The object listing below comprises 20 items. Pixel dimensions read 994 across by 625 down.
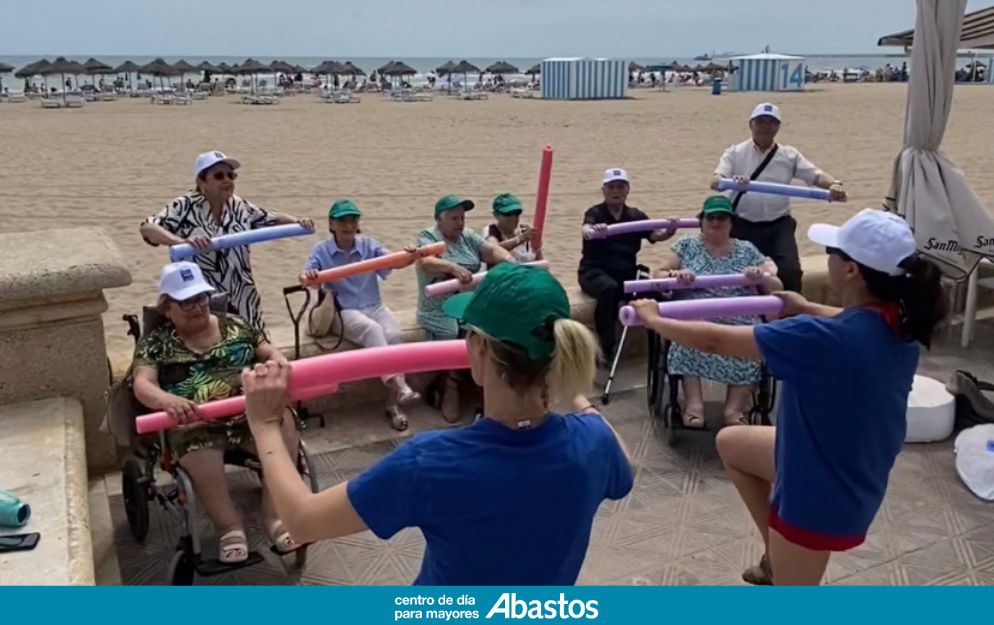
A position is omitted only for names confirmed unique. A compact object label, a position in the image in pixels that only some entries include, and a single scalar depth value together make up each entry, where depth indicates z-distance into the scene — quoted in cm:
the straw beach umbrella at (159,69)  3942
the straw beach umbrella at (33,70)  3719
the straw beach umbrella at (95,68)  3897
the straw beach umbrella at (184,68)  4015
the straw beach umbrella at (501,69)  4594
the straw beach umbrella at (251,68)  4119
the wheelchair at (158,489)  332
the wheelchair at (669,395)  467
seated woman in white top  571
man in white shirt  584
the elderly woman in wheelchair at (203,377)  348
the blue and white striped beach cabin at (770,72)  4125
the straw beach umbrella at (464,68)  4494
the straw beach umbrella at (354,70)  4434
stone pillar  370
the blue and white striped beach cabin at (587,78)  3584
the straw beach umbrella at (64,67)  3703
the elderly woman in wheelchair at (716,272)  469
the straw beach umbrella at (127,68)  4243
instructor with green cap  175
